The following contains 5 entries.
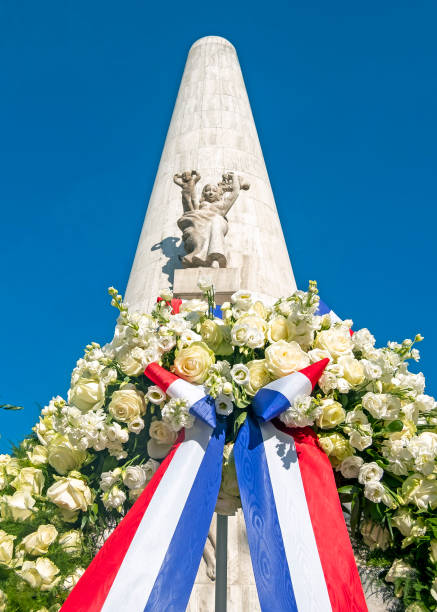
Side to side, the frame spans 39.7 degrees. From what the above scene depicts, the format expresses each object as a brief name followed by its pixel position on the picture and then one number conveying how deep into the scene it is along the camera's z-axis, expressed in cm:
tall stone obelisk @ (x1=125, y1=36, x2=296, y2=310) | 870
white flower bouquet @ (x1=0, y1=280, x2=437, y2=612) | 257
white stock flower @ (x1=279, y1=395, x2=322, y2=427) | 254
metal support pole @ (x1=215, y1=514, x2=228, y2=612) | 301
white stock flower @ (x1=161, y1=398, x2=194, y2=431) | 261
